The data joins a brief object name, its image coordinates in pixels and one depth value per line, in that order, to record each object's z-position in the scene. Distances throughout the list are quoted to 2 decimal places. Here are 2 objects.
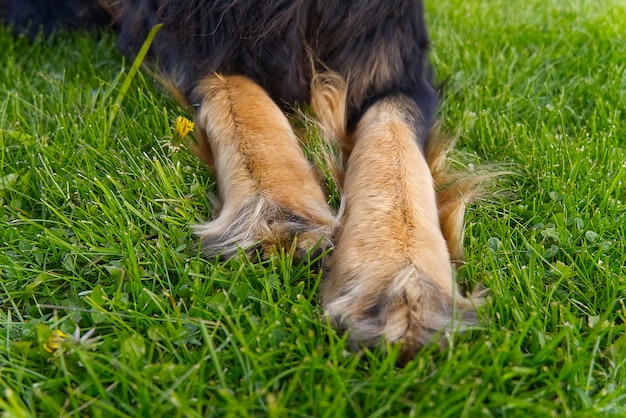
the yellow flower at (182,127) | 0.93
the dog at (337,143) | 0.78
